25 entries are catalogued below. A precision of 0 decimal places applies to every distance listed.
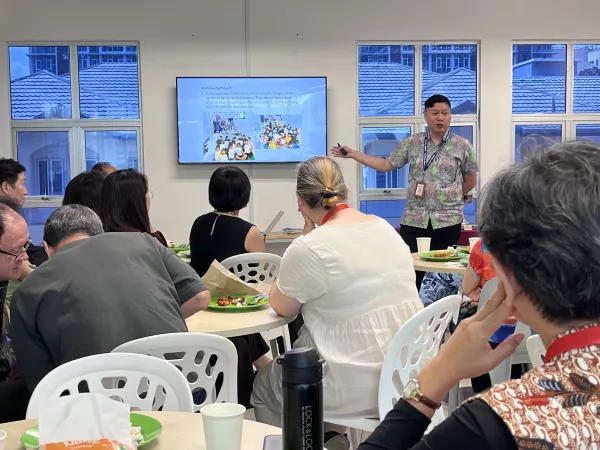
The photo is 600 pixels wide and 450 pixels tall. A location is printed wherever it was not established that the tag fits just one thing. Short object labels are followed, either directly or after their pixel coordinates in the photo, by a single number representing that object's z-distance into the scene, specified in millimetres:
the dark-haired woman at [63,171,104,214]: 3438
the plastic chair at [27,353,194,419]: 1617
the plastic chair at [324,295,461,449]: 2092
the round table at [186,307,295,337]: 2377
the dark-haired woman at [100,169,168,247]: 2824
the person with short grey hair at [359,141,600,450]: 806
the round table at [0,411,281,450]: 1348
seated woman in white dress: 2225
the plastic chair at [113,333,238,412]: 1826
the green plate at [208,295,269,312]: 2648
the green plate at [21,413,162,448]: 1308
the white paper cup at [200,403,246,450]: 1207
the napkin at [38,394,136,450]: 1126
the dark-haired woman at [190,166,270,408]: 3465
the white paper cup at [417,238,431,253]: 4129
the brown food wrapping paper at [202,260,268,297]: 2724
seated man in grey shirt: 1869
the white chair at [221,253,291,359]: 3533
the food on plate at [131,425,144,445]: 1314
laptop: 6051
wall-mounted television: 6016
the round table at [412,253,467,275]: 3596
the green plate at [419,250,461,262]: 3828
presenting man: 4996
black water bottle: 1028
